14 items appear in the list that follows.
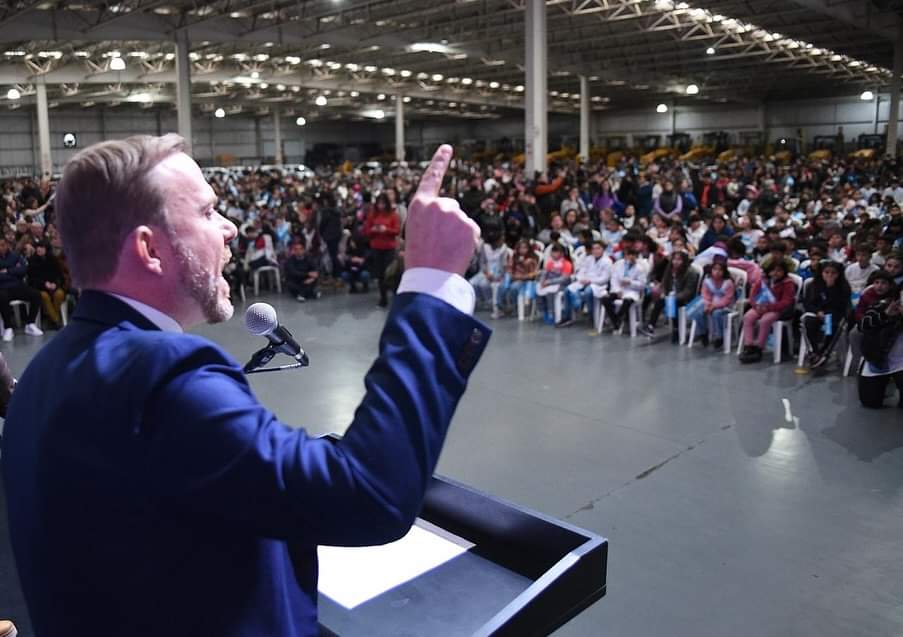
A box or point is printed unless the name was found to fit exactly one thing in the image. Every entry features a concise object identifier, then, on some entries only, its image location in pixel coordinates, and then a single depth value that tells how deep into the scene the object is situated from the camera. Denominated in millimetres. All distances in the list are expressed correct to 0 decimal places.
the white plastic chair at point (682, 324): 6718
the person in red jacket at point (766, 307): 6039
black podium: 1127
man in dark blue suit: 679
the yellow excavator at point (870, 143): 23327
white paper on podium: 1248
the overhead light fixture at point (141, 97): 23942
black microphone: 1367
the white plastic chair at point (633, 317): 7055
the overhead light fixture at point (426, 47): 16266
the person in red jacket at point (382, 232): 9047
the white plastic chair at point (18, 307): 7582
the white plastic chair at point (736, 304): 6422
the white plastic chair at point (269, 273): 9656
